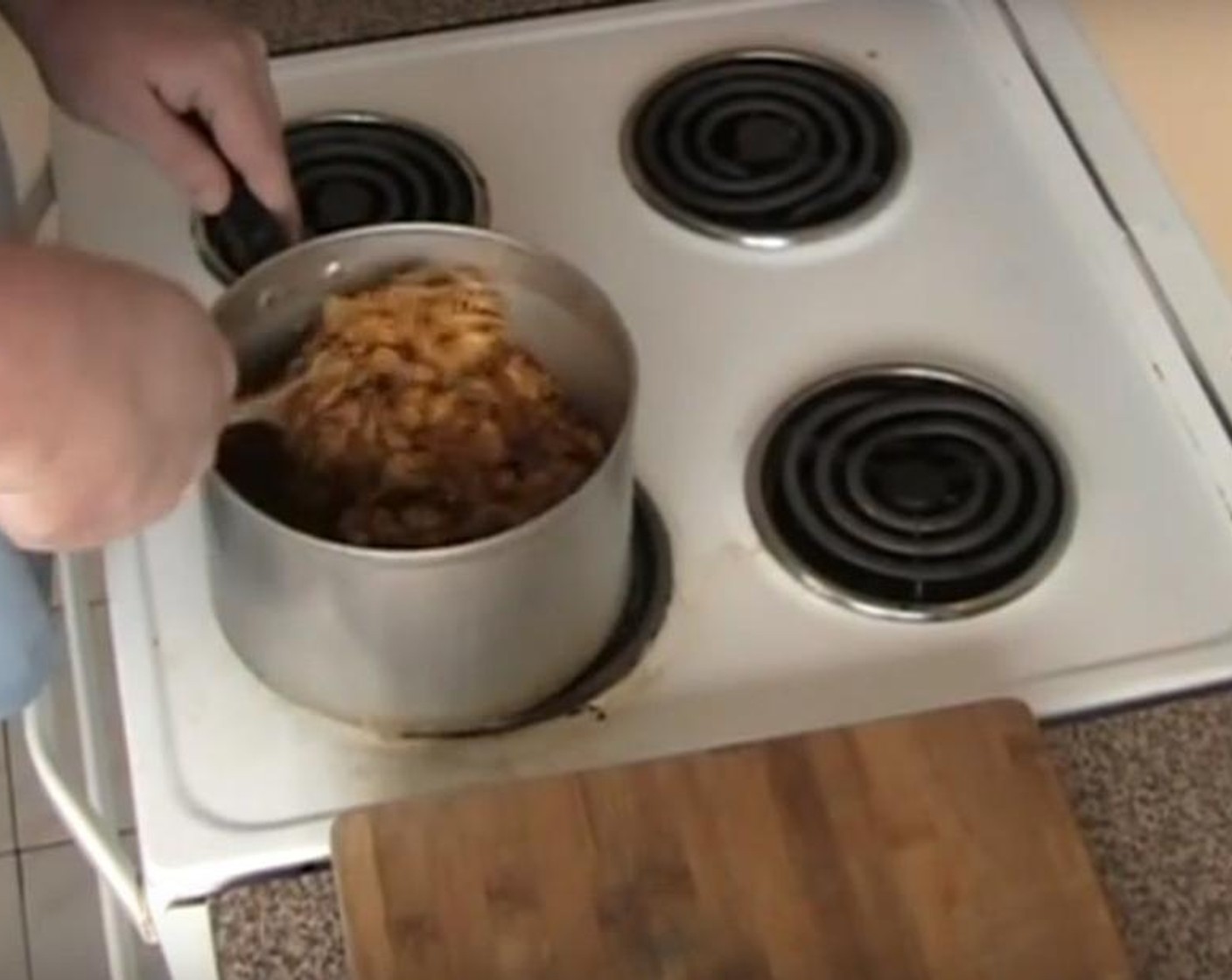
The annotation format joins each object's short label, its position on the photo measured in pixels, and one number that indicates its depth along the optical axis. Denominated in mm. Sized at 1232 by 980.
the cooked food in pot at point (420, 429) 1874
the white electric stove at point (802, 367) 1888
